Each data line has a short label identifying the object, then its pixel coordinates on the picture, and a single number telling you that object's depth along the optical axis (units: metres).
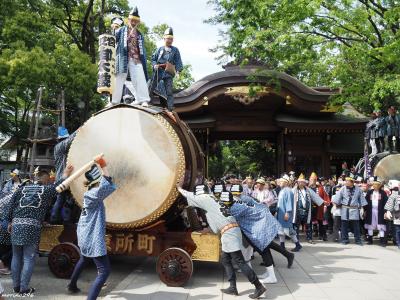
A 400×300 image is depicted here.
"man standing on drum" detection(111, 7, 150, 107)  6.41
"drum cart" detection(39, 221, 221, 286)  5.38
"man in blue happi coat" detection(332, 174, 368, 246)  9.59
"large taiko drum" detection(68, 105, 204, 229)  5.54
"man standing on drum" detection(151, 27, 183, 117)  6.91
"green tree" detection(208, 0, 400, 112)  12.17
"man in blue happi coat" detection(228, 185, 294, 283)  5.49
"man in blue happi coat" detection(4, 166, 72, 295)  4.92
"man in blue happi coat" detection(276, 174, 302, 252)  7.87
